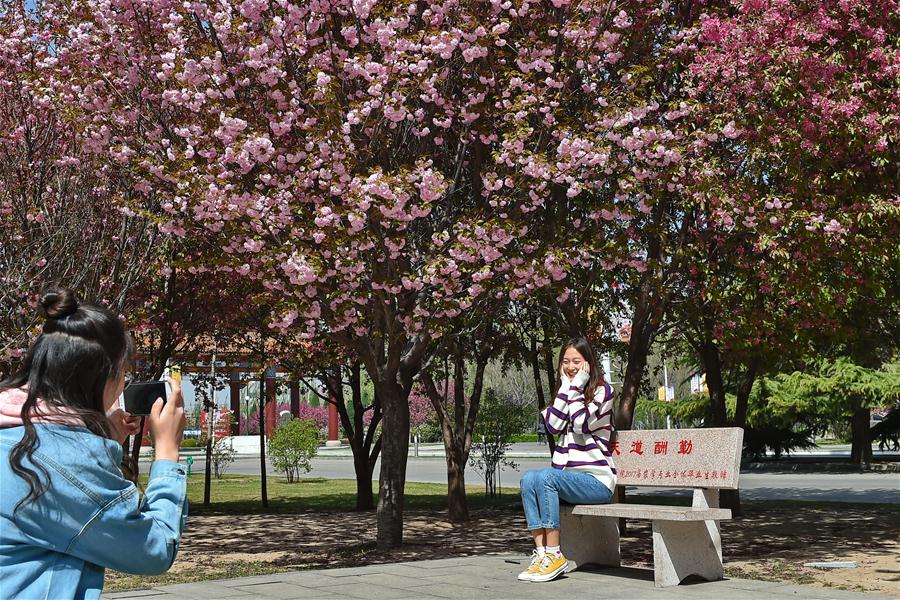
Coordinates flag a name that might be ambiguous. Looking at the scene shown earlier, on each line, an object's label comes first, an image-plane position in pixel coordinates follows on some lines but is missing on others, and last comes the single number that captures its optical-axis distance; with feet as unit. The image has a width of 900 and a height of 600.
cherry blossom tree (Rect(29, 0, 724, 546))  31.73
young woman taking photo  6.73
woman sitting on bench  24.39
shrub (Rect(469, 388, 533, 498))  65.31
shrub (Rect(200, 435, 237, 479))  98.76
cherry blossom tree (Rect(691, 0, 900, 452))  31.76
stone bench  23.67
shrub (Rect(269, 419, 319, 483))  97.96
